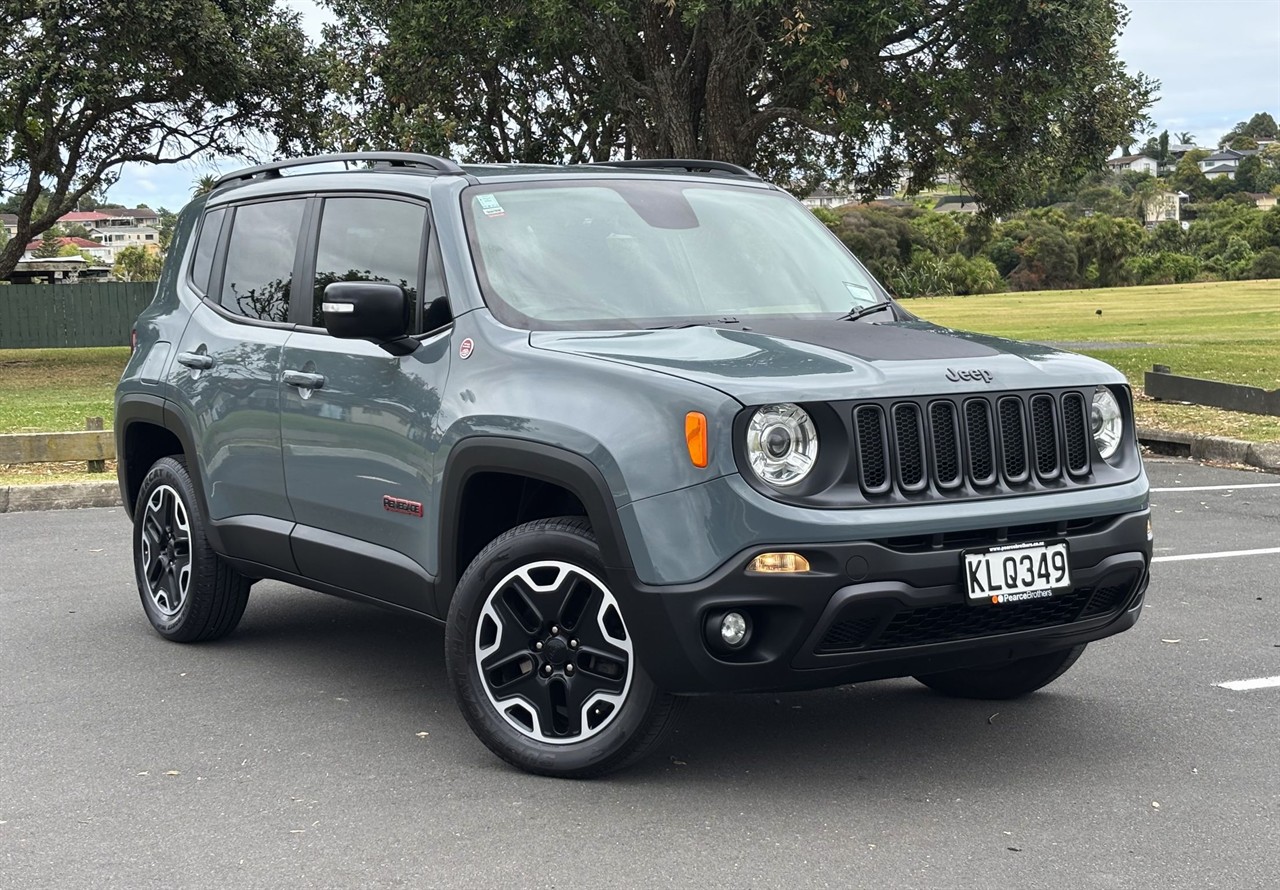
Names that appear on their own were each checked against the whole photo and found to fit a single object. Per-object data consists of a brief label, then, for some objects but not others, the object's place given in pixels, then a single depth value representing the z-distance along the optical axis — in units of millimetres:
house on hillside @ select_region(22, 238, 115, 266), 111500
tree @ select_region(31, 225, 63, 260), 103075
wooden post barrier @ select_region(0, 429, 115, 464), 11938
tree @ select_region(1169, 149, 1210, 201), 191750
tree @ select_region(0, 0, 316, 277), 26109
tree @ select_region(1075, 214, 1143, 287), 97938
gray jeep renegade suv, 4398
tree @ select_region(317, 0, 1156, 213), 17719
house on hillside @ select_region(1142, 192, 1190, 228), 144250
